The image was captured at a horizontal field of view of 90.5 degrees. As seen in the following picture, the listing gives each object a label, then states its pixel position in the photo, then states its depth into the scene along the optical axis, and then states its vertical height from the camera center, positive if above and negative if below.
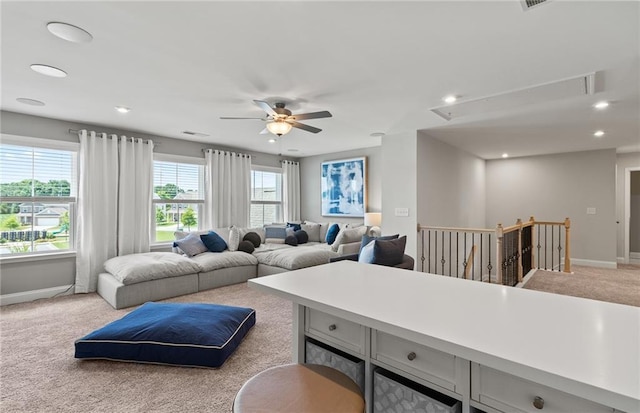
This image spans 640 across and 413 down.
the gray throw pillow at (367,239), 3.85 -0.39
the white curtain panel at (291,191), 7.55 +0.39
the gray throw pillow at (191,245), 5.02 -0.61
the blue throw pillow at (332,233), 6.32 -0.52
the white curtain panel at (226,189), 6.03 +0.35
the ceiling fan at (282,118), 3.31 +0.97
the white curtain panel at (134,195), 4.85 +0.19
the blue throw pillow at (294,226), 6.70 -0.40
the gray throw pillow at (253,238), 5.83 -0.58
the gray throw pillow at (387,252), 3.21 -0.46
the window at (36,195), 4.13 +0.15
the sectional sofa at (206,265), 3.91 -0.84
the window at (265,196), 7.06 +0.25
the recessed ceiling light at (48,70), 2.72 +1.20
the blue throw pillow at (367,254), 3.27 -0.50
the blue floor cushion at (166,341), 2.42 -1.06
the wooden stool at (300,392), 1.05 -0.66
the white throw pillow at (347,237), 5.69 -0.53
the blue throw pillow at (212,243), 5.27 -0.60
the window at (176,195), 5.54 +0.22
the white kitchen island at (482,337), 0.78 -0.39
